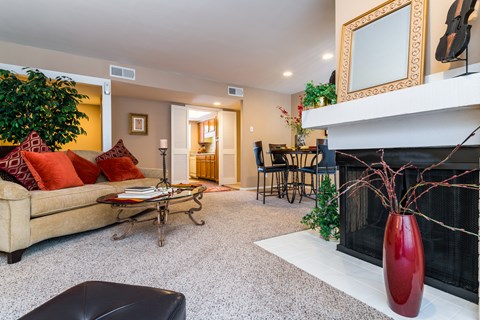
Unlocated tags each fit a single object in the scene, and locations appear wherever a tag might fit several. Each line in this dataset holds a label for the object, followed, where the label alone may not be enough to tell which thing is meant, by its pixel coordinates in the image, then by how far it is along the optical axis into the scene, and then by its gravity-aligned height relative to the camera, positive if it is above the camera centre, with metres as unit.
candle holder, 2.53 -0.30
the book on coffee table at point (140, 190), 2.27 -0.36
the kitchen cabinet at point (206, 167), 7.03 -0.42
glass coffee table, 1.94 -0.41
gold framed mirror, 1.54 +0.77
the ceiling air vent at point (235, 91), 5.31 +1.41
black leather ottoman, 0.66 -0.45
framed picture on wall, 5.24 +0.66
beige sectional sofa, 1.81 -0.55
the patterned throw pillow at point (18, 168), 2.21 -0.15
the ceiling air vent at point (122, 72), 4.06 +1.40
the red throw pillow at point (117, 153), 3.40 -0.01
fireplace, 1.30 -0.42
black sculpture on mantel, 1.24 +0.66
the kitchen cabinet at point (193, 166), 8.43 -0.46
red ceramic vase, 1.14 -0.53
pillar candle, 2.47 +0.10
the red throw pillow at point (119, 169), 3.24 -0.23
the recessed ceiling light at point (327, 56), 3.79 +1.61
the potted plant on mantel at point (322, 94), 2.03 +0.52
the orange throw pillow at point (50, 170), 2.26 -0.18
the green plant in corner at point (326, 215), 2.18 -0.56
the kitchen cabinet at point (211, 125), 7.71 +0.95
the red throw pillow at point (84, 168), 2.94 -0.20
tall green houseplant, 2.89 +0.56
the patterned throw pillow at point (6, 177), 2.19 -0.23
